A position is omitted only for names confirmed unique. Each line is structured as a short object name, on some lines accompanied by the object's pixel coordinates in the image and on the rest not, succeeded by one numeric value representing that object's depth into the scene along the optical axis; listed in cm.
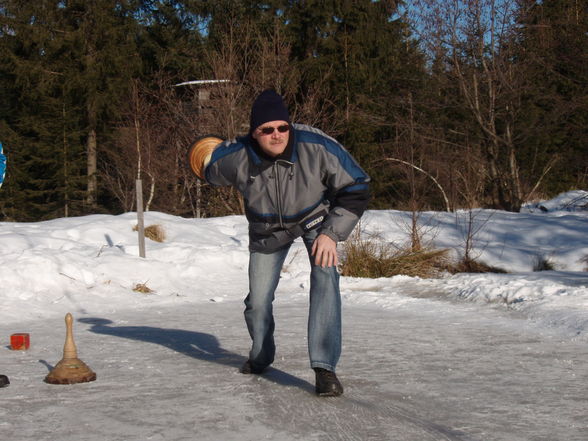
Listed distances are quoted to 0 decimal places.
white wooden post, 1107
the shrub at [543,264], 1208
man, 457
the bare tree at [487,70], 2139
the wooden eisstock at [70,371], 508
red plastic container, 632
